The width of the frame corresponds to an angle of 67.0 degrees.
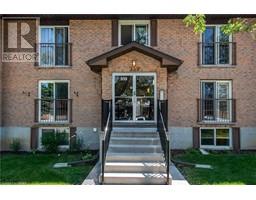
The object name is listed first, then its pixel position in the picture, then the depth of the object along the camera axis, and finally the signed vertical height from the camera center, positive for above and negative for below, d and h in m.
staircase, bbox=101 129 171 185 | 5.69 -1.93
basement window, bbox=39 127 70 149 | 9.25 -1.66
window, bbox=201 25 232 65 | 9.25 +2.49
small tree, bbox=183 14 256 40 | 4.84 +2.01
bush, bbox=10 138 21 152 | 9.29 -2.16
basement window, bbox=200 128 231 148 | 9.33 -1.73
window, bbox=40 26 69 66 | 9.37 +2.59
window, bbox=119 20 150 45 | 9.31 +3.32
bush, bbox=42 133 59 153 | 9.06 -2.05
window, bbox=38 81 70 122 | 9.33 -0.04
